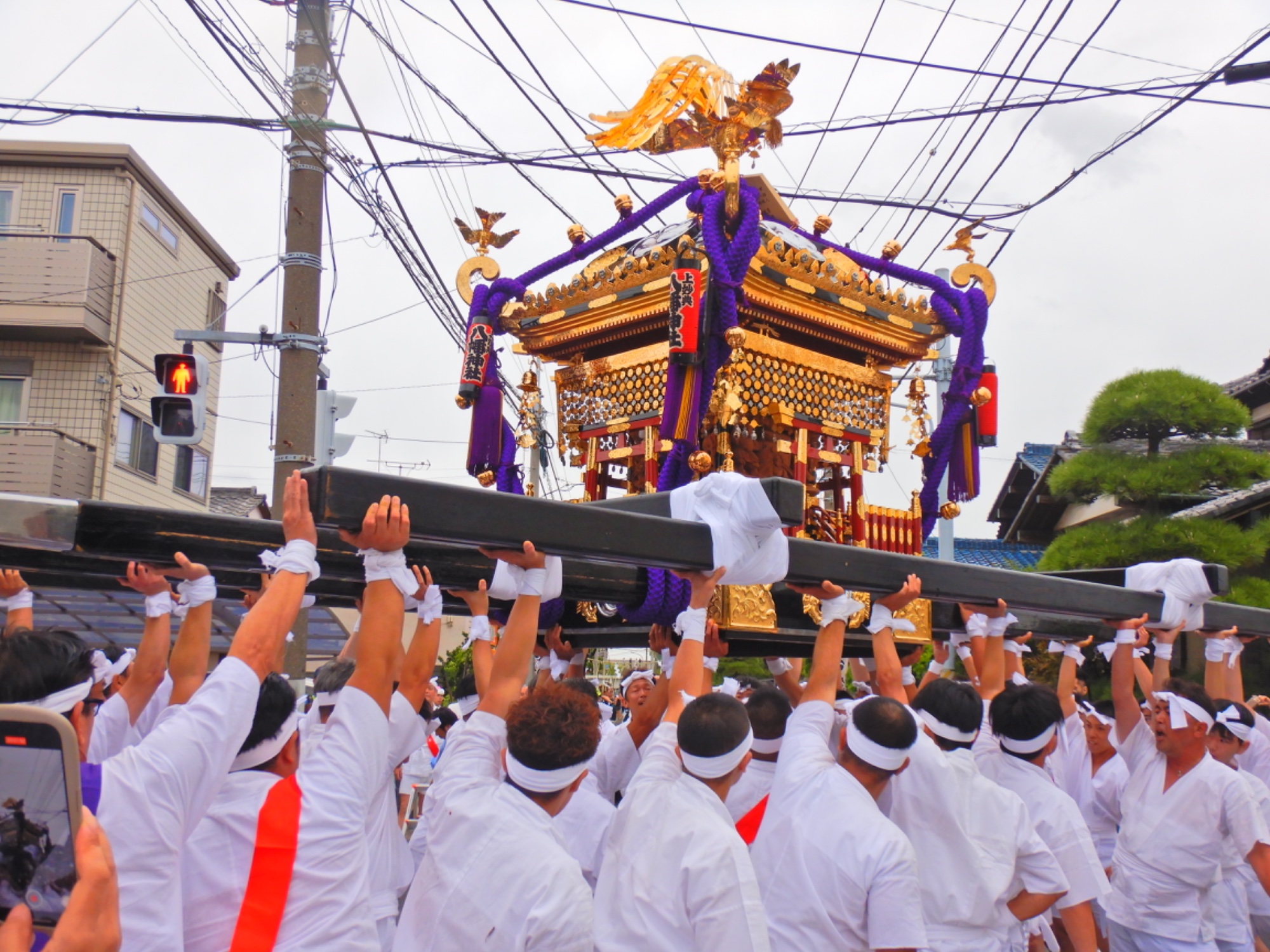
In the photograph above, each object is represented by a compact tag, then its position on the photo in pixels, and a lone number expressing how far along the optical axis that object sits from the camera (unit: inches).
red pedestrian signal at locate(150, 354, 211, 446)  242.4
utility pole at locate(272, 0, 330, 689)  235.1
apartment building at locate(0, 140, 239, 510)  479.5
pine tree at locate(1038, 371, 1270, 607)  355.9
